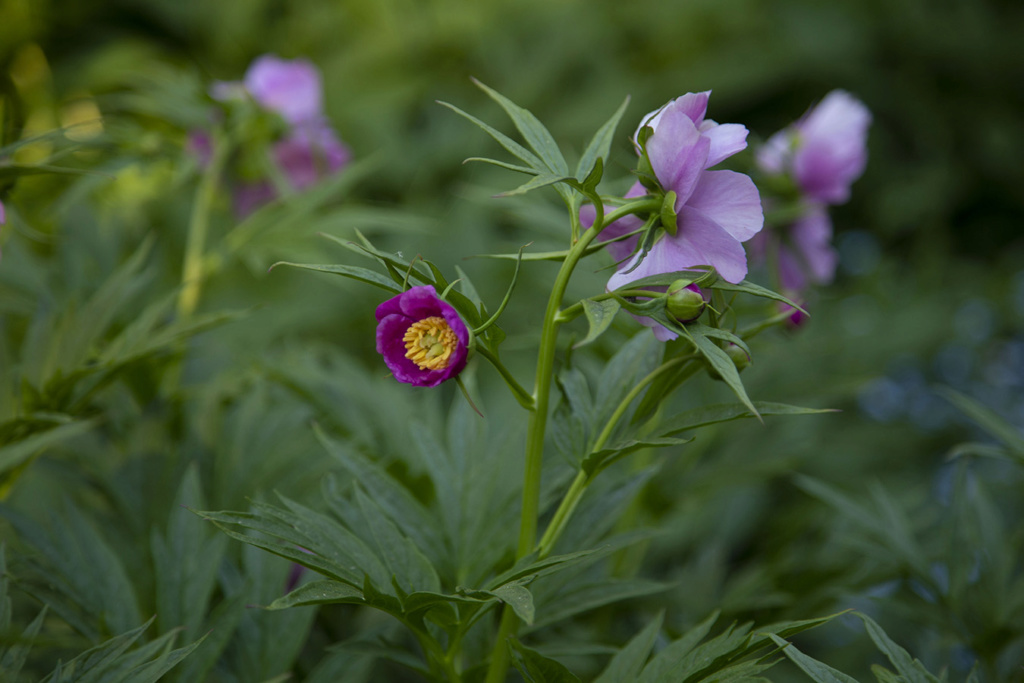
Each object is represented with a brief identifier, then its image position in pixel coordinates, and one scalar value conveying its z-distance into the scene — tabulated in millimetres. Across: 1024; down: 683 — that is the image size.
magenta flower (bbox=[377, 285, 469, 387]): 1571
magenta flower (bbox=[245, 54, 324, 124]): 2162
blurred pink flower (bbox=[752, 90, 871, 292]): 1872
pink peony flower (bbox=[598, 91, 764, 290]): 1585
